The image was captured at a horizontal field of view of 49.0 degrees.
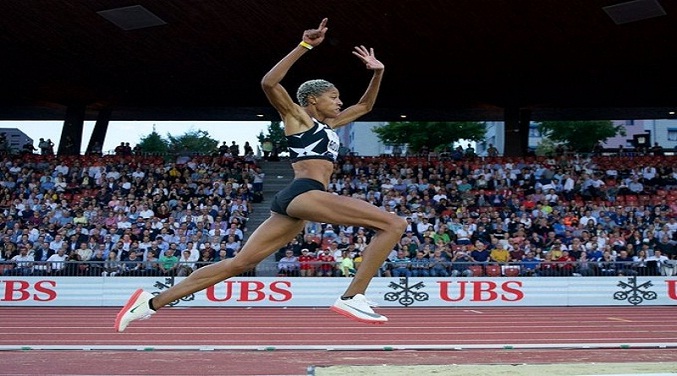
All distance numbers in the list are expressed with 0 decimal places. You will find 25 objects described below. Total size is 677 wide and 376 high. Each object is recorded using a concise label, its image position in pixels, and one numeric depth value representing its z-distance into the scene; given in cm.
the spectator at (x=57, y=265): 1919
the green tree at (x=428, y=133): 6012
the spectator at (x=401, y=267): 1908
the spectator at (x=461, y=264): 1930
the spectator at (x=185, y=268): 1903
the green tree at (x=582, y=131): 6288
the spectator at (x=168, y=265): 1895
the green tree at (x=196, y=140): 7698
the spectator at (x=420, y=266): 1916
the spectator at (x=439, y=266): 1923
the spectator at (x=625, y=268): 1928
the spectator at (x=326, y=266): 1917
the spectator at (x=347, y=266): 1905
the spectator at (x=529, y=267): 1931
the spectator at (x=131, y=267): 1899
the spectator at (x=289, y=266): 1938
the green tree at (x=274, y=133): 7749
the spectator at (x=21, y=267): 1916
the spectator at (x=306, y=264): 1925
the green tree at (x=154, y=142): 7716
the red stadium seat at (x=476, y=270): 1939
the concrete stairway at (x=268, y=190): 2081
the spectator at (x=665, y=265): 1922
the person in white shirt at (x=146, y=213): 2241
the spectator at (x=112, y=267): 1912
